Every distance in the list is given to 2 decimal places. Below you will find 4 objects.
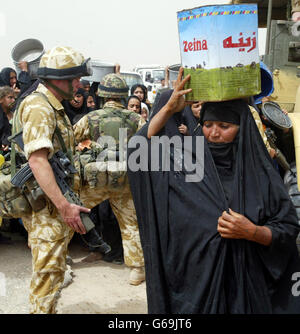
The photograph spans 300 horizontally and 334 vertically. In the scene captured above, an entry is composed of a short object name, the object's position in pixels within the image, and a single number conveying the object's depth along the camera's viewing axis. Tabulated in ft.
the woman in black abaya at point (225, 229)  6.50
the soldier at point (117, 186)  14.61
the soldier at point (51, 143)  8.65
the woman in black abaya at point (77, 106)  20.22
